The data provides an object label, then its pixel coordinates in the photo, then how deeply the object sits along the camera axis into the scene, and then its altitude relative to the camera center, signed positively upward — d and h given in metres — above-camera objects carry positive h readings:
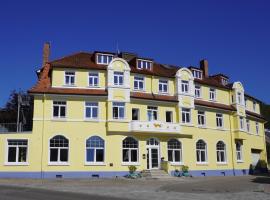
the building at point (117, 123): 22.72 +1.60
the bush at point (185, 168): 25.43 -2.94
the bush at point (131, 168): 23.60 -2.72
